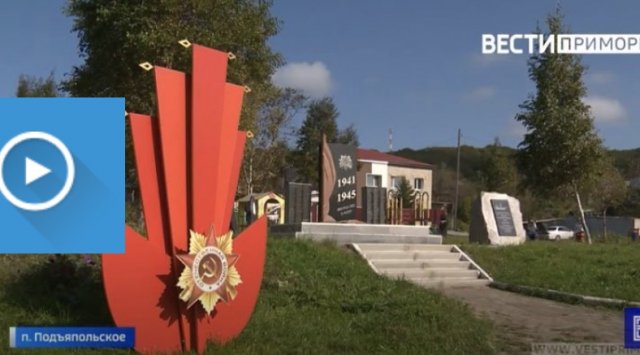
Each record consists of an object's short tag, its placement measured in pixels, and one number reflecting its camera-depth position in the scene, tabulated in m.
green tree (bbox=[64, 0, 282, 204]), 16.11
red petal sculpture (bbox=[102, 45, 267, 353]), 6.48
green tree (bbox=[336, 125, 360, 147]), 56.34
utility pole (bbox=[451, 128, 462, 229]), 58.20
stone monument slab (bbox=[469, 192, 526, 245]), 20.31
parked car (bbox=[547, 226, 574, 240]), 50.97
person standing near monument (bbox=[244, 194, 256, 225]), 25.03
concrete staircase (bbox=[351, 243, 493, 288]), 13.46
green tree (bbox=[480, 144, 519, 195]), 57.81
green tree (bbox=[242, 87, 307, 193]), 36.75
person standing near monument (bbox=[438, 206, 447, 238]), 30.48
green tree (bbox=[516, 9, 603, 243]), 22.91
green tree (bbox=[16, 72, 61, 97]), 38.17
